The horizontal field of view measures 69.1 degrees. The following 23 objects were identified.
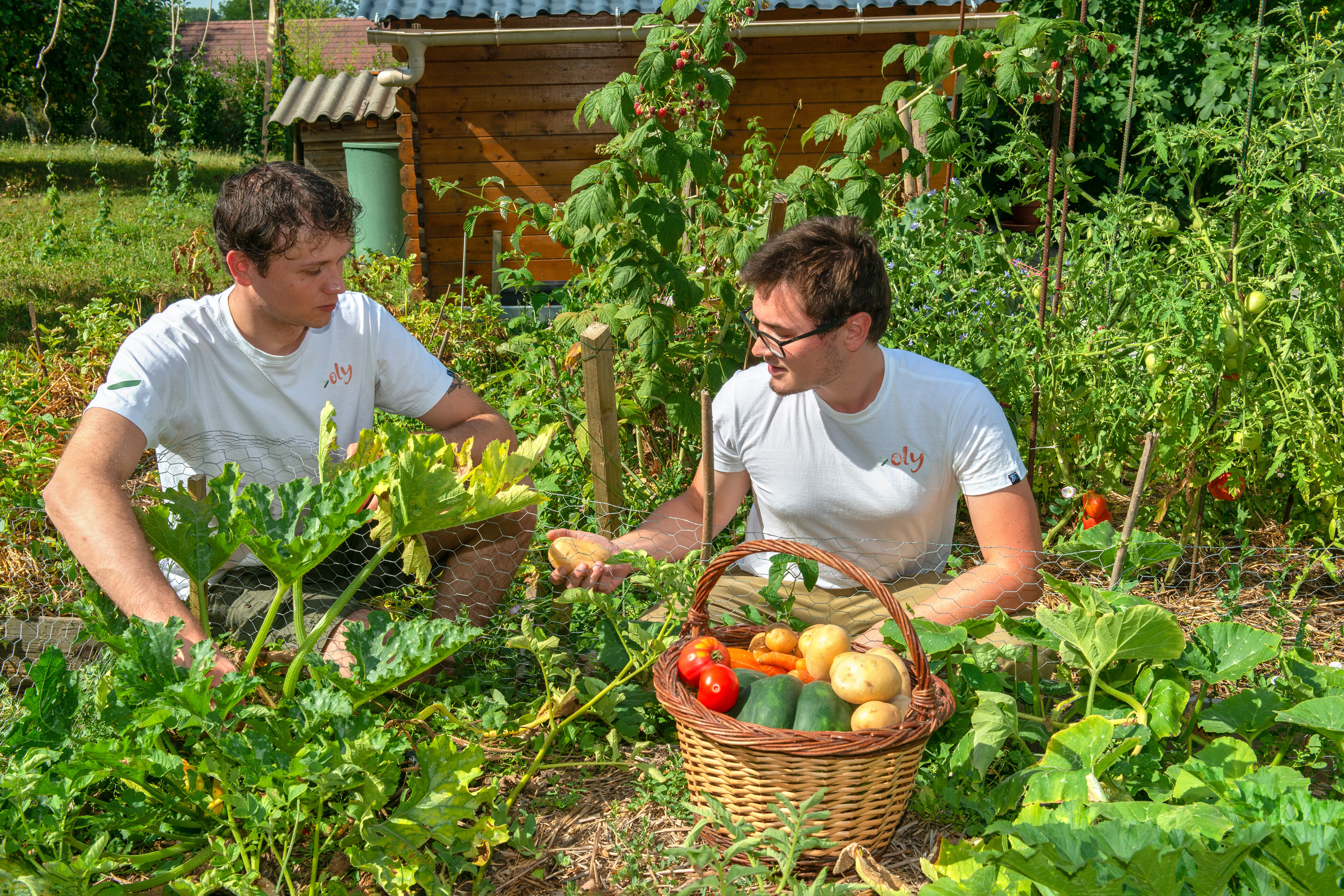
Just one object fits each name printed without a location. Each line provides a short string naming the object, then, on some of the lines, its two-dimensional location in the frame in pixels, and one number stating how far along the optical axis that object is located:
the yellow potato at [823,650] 1.86
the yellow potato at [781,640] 1.99
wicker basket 1.60
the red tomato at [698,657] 1.81
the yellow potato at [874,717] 1.66
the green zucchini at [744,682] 1.77
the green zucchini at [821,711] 1.68
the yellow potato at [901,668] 1.80
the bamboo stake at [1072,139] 2.90
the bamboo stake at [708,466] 2.28
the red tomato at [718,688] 1.74
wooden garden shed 6.50
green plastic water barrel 7.97
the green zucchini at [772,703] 1.71
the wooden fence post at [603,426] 2.70
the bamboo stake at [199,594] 1.85
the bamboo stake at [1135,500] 2.19
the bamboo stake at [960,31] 3.06
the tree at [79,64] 12.91
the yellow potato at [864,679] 1.73
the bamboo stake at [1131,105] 3.03
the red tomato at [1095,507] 2.80
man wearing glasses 2.27
